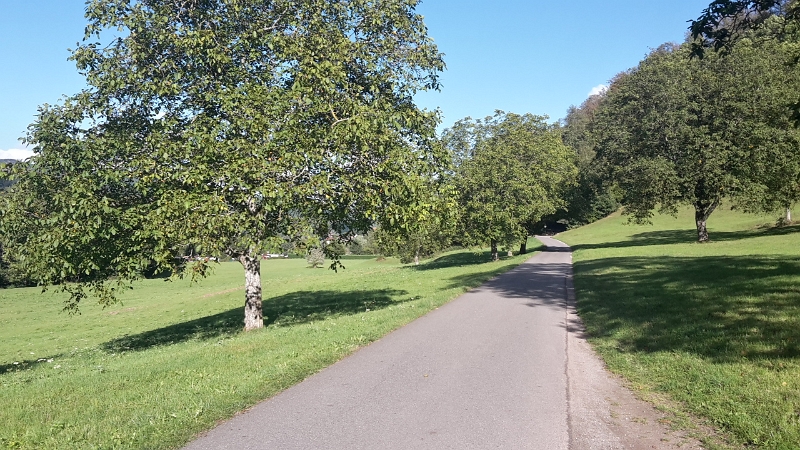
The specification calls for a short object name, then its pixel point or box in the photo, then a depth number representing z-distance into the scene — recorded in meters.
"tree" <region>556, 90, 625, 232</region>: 75.16
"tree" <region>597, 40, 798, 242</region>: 31.19
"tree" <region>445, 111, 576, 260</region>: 33.49
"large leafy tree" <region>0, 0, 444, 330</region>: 11.20
